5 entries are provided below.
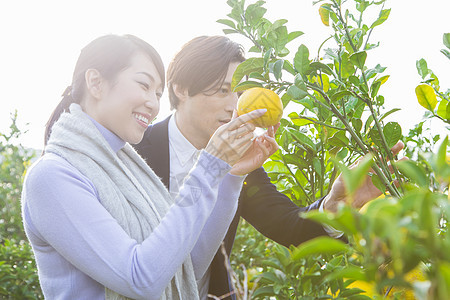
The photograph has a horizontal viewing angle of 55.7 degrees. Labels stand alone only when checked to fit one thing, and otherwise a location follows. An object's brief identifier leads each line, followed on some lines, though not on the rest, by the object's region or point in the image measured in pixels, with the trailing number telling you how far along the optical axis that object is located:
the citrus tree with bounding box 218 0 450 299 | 0.32
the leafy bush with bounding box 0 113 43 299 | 2.45
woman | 0.99
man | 1.62
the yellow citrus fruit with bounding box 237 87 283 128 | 1.09
